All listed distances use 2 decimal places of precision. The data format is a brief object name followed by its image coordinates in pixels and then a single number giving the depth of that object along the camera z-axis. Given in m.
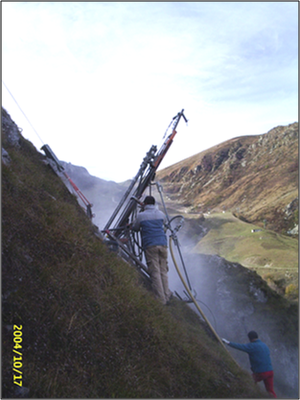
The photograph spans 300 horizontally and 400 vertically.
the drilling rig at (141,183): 7.15
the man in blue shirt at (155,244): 5.46
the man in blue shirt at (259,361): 4.78
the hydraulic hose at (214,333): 5.22
